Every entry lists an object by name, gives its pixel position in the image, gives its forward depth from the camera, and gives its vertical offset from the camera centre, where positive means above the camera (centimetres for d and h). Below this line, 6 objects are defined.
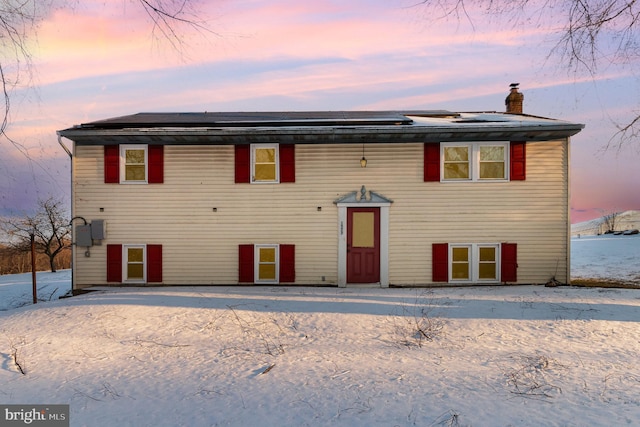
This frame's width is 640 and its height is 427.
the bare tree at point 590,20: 536 +270
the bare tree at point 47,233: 2216 -127
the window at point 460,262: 1231 -152
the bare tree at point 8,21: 464 +230
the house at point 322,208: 1220 +13
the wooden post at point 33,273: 1123 -189
